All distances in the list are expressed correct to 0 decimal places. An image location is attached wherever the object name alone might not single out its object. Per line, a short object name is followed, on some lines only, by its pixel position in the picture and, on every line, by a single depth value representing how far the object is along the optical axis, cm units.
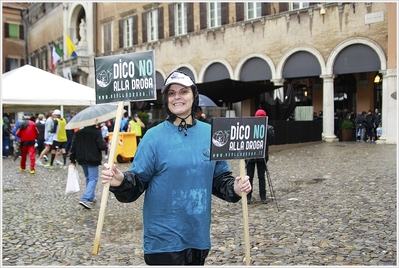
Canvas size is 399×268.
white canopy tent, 1340
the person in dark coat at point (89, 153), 804
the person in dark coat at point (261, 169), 802
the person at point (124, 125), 1870
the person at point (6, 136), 1906
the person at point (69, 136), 1673
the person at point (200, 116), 1065
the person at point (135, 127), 1779
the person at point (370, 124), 2131
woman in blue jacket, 271
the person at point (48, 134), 1442
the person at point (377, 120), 2123
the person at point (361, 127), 2173
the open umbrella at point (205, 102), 1599
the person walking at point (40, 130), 1638
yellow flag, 2754
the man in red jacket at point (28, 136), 1282
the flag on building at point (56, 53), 2706
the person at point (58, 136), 1408
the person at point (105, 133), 1798
